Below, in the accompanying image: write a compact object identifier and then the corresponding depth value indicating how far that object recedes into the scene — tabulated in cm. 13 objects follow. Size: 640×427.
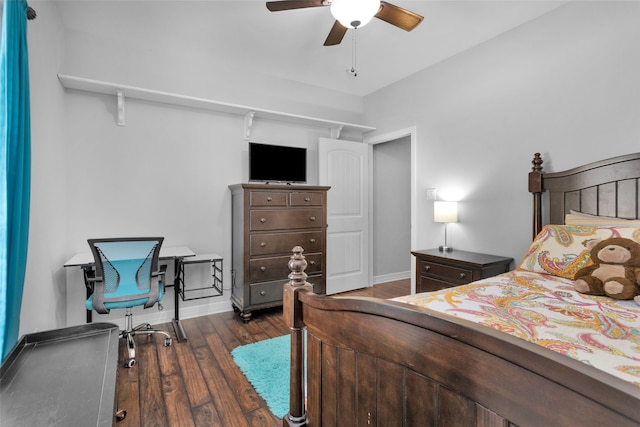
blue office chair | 226
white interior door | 402
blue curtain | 125
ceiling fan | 179
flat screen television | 351
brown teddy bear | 148
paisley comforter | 95
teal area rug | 189
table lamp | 305
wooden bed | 48
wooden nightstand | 254
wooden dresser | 311
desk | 245
